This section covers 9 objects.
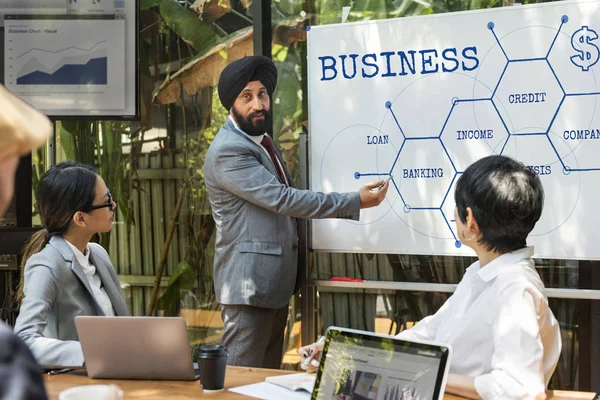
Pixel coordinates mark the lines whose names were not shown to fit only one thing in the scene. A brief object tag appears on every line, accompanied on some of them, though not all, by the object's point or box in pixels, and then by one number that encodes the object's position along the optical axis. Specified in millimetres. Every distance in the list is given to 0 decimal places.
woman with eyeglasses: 2568
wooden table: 2082
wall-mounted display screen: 4504
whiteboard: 3479
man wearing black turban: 3643
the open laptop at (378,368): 1660
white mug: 1776
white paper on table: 2057
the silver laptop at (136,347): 2137
